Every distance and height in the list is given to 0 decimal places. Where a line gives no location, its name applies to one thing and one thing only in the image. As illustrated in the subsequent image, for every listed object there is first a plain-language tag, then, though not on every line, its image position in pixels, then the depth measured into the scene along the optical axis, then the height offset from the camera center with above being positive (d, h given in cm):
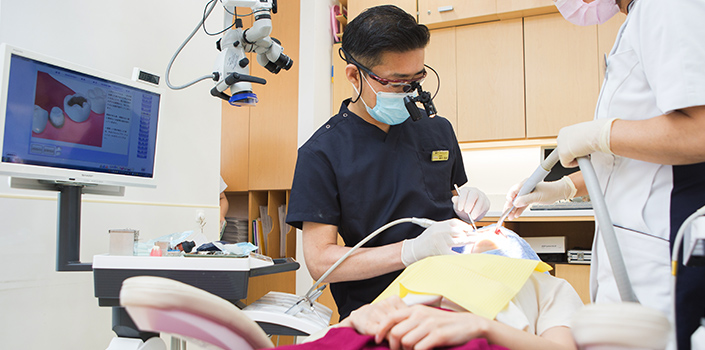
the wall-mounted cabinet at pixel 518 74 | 289 +84
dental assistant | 81 +12
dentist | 130 +8
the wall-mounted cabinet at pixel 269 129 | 352 +56
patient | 71 -20
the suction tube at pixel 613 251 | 79 -7
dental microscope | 167 +56
